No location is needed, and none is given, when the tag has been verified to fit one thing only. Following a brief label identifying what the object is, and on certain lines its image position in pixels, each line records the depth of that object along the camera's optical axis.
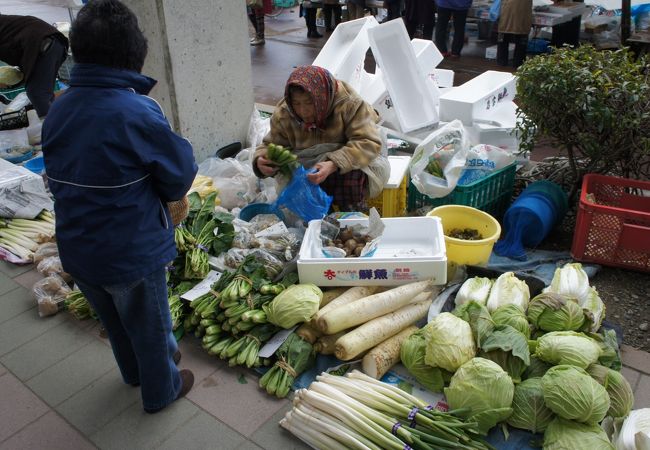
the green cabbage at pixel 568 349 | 2.53
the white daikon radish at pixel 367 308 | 2.95
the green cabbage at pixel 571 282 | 3.02
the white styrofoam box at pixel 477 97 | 4.93
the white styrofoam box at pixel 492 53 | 10.14
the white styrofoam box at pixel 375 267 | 3.23
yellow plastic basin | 3.52
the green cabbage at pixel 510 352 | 2.59
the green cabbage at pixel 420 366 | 2.74
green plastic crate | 4.09
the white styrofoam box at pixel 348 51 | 5.22
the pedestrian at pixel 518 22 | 8.77
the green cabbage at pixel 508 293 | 3.04
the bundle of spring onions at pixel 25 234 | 4.29
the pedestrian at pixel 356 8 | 11.55
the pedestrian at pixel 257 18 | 11.85
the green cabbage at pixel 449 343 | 2.64
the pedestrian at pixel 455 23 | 9.47
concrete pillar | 4.57
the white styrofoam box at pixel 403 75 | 5.02
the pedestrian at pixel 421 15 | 10.21
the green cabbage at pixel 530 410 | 2.44
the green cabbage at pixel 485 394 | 2.43
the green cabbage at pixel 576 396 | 2.27
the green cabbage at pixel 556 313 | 2.79
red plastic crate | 3.51
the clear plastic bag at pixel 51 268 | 3.87
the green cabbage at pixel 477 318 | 2.75
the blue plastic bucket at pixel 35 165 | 5.39
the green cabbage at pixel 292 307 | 3.02
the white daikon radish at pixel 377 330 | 2.86
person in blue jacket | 1.98
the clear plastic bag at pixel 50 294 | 3.56
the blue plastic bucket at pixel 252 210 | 4.27
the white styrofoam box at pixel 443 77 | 6.34
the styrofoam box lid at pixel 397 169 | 4.13
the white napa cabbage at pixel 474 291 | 3.12
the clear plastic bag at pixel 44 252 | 4.13
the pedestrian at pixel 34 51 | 5.63
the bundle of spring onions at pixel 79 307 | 3.49
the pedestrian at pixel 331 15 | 12.69
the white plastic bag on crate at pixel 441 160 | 4.00
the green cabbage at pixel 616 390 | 2.46
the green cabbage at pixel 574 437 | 2.21
